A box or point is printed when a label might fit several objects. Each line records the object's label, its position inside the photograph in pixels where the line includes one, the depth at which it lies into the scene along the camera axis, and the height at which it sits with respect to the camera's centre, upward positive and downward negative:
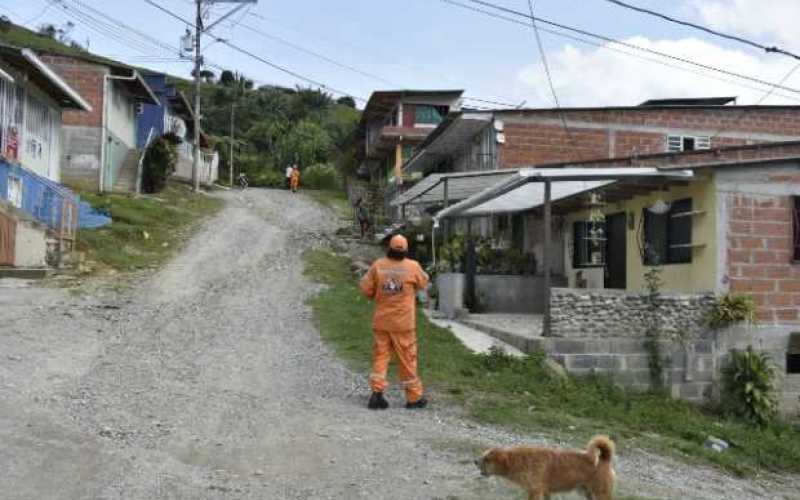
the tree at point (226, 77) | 85.69 +19.29
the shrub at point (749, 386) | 12.80 -1.61
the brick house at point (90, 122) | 30.42 +5.13
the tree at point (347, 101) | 103.94 +20.66
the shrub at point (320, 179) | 52.78 +5.64
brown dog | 5.64 -1.28
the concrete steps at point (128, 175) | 32.81 +3.56
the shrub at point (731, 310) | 13.21 -0.49
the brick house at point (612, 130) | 22.88 +4.00
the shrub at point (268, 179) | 53.81 +5.70
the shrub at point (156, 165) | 34.06 +4.06
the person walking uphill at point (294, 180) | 47.97 +5.03
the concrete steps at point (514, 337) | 12.82 -0.96
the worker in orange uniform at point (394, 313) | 8.88 -0.41
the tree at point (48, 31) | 97.69 +26.79
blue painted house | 39.28 +7.56
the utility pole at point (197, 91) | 36.81 +7.81
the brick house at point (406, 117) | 41.62 +7.61
